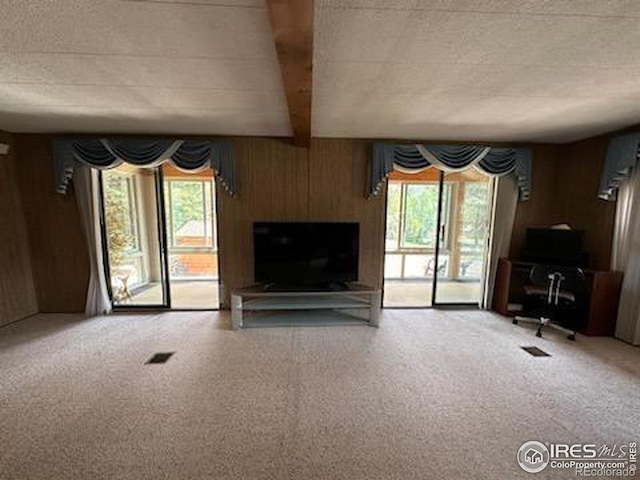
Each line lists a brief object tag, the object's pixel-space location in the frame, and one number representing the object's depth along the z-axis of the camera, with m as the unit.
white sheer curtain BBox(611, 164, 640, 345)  2.92
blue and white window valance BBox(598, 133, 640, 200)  2.90
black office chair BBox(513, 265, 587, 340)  3.11
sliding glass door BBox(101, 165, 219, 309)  3.90
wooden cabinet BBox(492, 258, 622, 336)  3.07
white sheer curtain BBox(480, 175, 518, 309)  3.80
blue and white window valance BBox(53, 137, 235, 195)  3.38
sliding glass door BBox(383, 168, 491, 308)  4.31
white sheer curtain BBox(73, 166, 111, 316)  3.48
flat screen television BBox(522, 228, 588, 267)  3.37
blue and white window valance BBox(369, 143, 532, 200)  3.60
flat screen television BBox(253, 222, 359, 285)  3.46
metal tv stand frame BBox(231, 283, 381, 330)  3.32
